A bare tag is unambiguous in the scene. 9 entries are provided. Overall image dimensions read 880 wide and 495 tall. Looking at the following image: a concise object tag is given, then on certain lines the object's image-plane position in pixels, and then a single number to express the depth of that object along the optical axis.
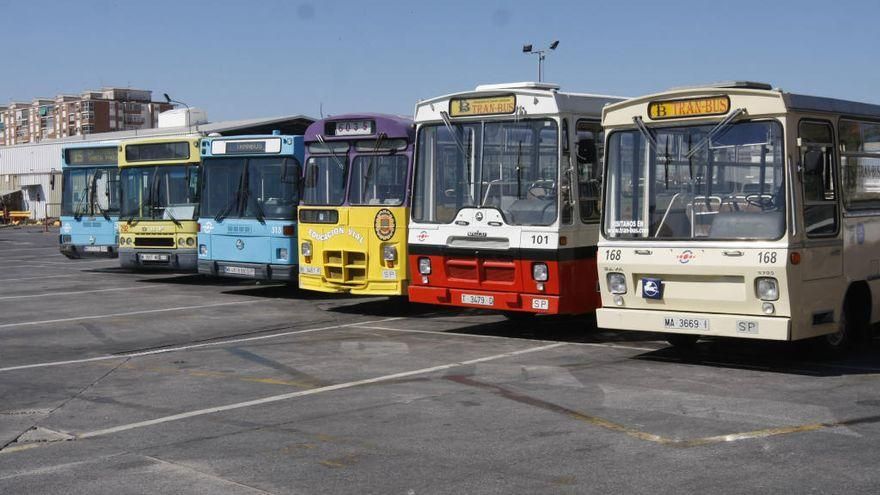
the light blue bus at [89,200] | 24.80
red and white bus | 13.37
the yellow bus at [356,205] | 16.28
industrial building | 74.69
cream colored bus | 10.78
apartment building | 144.38
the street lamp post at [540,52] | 43.28
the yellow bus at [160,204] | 22.06
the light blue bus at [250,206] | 19.16
